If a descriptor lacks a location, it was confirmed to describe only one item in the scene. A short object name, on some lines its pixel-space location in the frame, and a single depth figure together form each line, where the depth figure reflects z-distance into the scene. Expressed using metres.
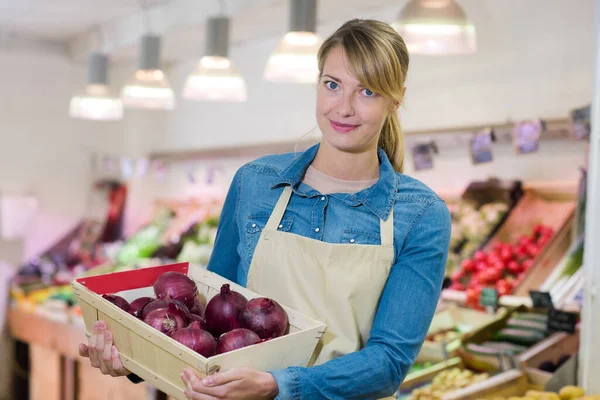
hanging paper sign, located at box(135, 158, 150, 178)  7.71
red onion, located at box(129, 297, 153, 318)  1.65
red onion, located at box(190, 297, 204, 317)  1.71
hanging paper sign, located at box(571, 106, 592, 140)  3.65
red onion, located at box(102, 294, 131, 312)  1.66
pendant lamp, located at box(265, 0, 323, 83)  3.81
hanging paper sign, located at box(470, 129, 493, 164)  4.10
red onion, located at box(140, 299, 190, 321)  1.61
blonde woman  1.61
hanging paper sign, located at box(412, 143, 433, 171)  4.36
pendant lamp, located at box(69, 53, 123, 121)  5.66
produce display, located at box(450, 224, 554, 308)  4.32
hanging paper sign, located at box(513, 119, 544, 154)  4.00
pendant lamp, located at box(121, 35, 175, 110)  5.01
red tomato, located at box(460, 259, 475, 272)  4.54
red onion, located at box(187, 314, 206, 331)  1.54
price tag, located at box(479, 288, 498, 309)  3.95
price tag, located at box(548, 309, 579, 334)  3.53
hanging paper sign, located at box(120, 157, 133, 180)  7.75
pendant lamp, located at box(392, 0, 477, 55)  3.29
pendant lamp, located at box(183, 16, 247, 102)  4.47
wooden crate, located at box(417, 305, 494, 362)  3.72
